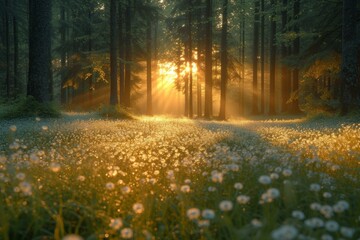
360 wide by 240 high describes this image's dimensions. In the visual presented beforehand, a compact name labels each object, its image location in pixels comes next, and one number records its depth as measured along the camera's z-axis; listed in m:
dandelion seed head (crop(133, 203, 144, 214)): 2.39
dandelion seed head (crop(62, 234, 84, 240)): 1.67
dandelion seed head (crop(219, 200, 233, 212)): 2.12
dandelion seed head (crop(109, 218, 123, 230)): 2.11
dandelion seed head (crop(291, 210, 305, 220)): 2.14
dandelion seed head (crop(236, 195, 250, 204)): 2.36
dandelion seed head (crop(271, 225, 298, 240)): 1.61
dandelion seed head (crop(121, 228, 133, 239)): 2.05
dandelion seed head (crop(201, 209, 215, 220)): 2.11
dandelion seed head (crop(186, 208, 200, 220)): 2.20
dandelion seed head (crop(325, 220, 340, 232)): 1.94
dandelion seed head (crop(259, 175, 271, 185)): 2.39
